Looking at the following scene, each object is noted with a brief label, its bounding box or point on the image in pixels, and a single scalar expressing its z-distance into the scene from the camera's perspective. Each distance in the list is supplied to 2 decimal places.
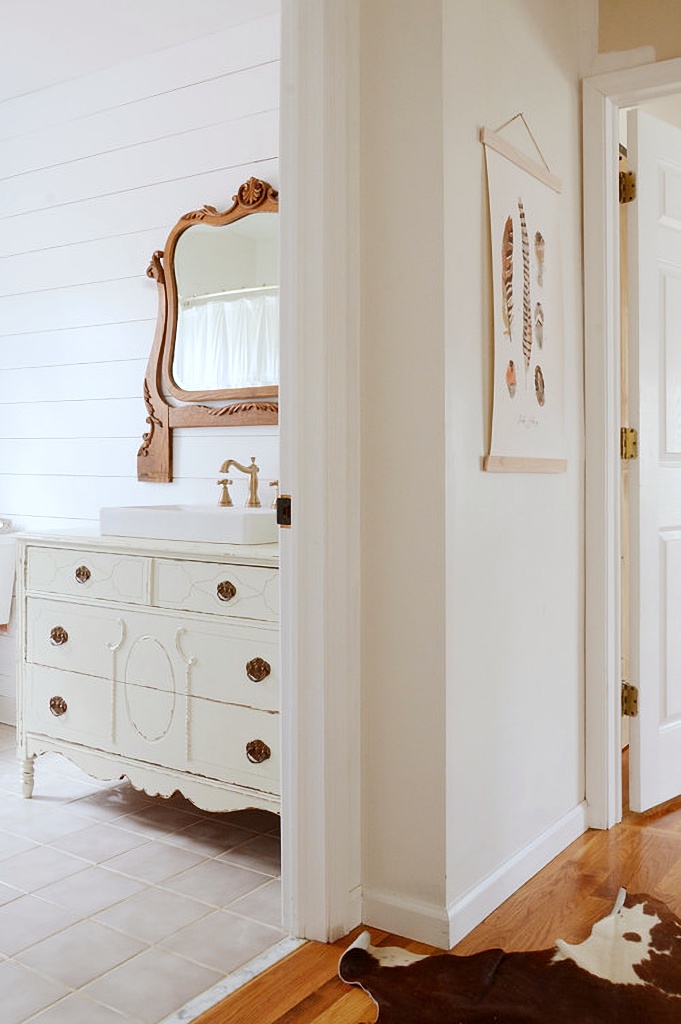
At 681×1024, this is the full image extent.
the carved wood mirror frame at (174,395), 3.09
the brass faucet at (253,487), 2.98
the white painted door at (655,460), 2.85
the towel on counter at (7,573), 3.58
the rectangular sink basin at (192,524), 2.53
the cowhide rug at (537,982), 1.74
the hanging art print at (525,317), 2.20
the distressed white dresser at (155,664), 2.46
